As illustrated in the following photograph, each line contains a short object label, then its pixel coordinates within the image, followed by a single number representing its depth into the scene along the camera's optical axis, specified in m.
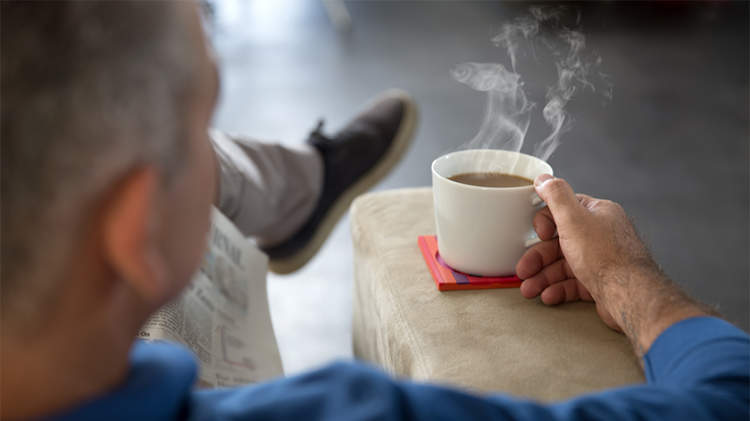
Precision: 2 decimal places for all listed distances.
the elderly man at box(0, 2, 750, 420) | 0.41
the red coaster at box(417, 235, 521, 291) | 0.84
